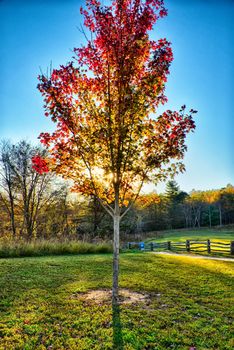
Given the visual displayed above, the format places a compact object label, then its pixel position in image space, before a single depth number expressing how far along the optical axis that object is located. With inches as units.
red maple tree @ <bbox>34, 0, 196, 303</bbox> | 219.0
